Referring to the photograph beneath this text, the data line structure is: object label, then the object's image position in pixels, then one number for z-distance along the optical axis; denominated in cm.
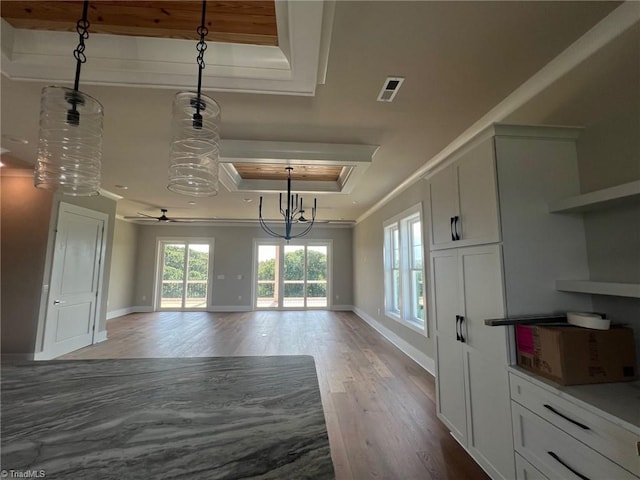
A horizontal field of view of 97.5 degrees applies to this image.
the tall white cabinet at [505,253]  174
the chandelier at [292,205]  378
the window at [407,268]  423
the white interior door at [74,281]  407
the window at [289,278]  829
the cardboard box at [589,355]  144
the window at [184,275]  808
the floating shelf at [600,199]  134
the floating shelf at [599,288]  133
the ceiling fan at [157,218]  656
